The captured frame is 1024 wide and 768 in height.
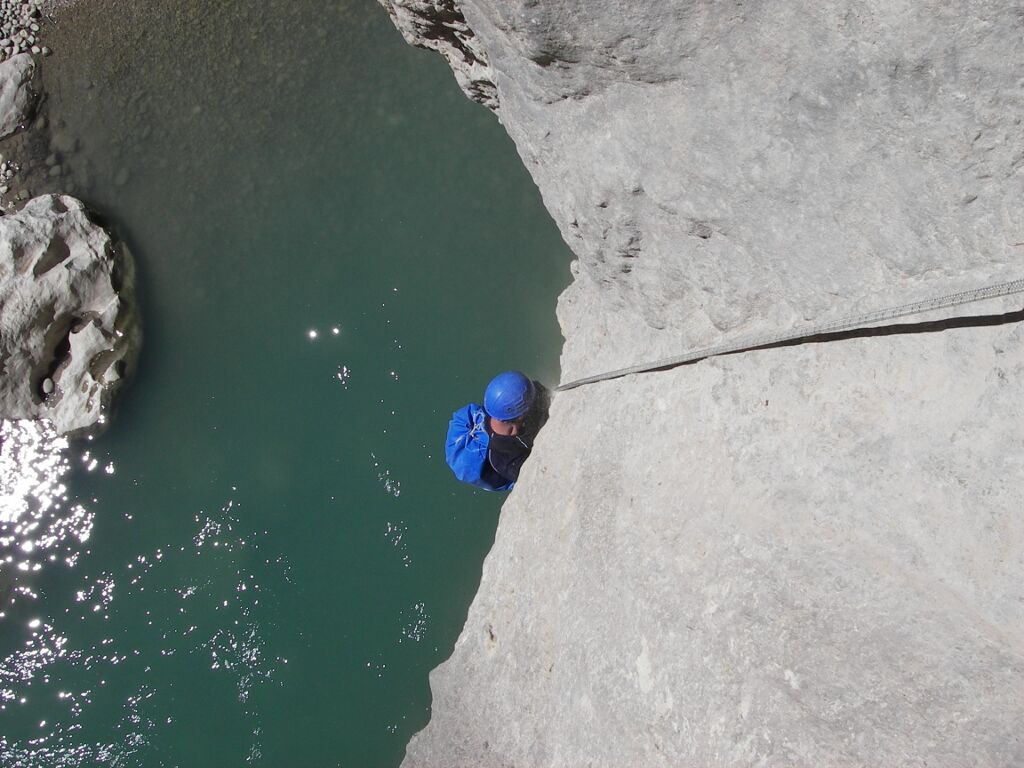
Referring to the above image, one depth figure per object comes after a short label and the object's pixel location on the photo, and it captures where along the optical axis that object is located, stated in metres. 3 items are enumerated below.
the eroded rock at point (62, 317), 5.09
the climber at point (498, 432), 4.37
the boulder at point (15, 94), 5.64
